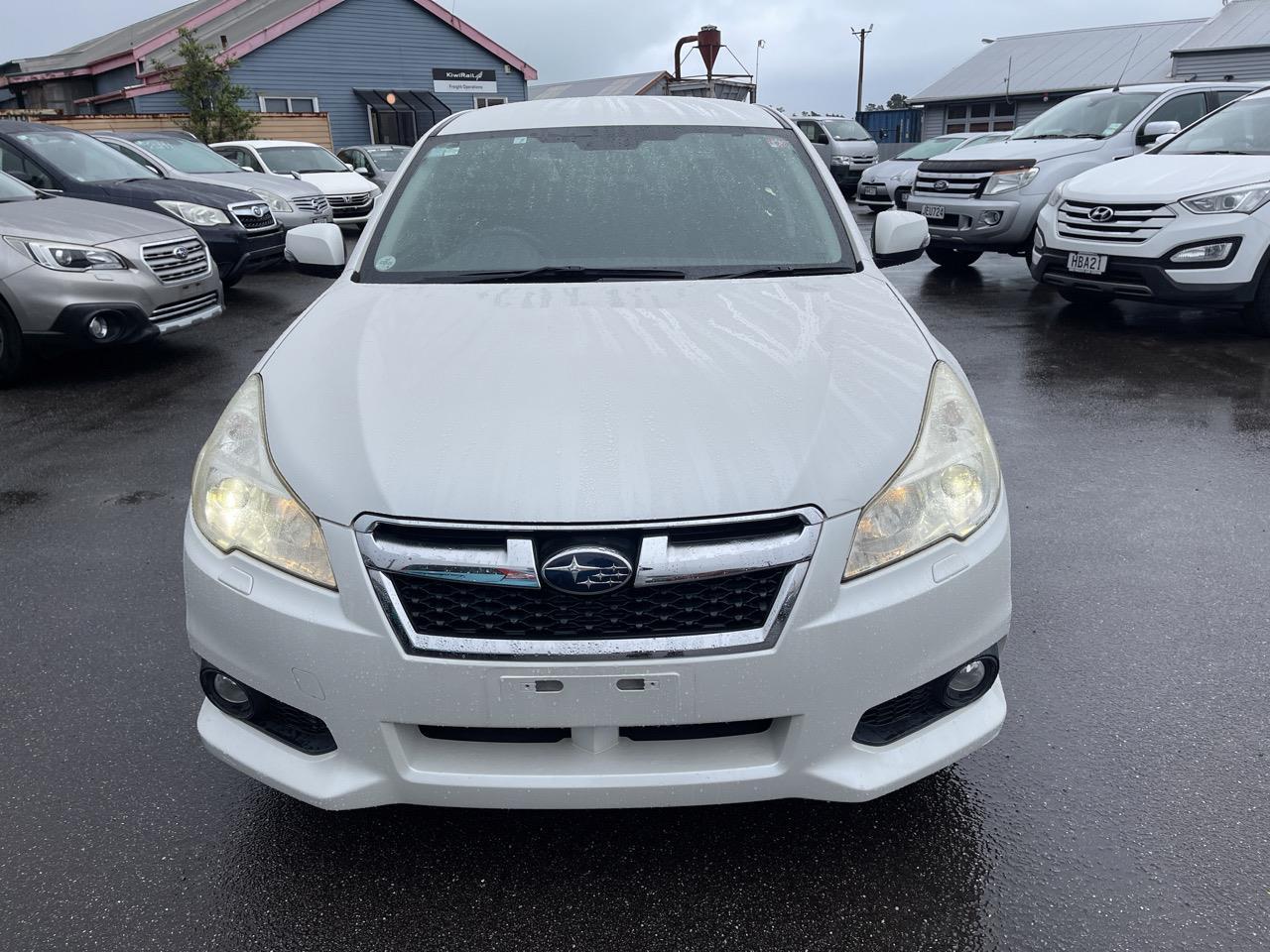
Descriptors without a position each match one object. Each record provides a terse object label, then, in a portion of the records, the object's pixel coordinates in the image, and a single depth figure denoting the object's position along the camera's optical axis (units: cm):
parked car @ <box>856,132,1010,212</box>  1589
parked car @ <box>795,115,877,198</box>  2133
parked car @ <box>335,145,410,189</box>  1656
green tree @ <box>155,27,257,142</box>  2094
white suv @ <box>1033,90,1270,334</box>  646
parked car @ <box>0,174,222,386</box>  595
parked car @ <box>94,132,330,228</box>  1049
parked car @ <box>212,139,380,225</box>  1317
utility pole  5278
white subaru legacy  171
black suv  807
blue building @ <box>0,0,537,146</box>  2427
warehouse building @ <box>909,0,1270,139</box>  2928
